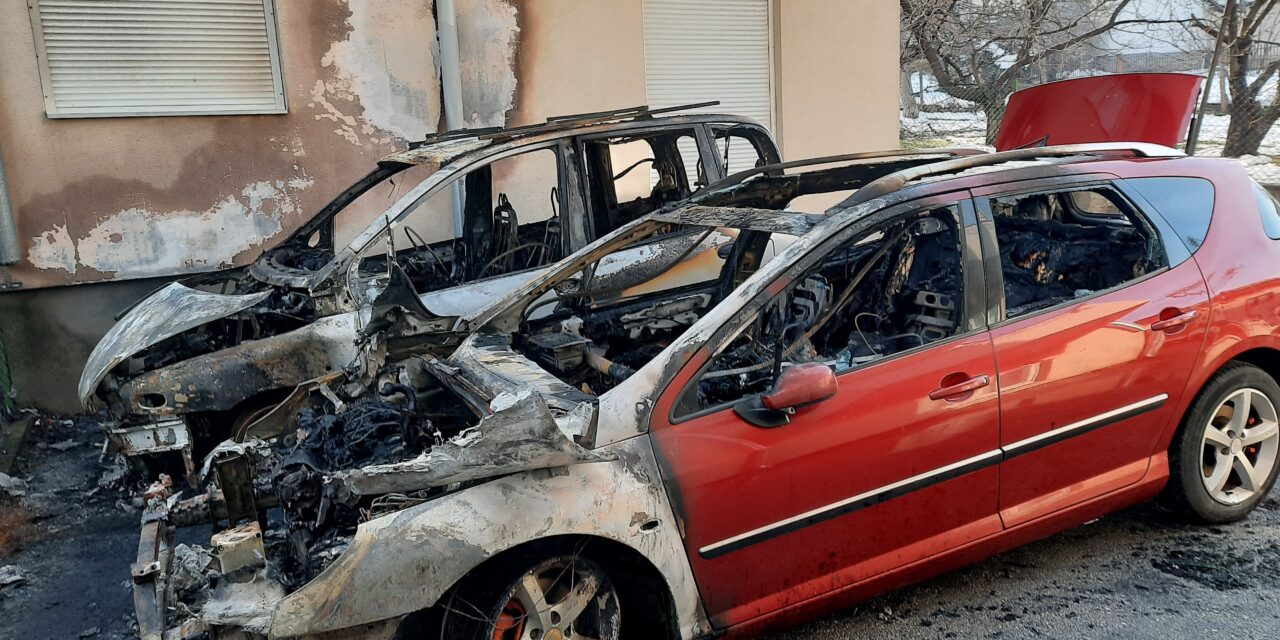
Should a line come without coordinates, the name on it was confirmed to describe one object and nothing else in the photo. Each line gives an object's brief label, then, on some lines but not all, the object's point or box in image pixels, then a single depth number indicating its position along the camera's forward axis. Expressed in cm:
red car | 267
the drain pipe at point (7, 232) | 650
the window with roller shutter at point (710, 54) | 925
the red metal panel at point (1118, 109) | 673
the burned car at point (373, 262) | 454
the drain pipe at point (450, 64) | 772
